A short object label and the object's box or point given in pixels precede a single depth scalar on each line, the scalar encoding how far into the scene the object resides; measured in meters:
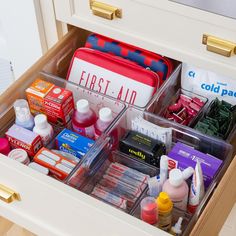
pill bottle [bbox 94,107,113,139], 1.98
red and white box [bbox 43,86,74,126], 2.02
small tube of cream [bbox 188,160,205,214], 1.79
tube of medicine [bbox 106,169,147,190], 1.94
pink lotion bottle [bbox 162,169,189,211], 1.80
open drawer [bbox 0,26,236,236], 1.70
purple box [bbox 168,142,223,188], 1.88
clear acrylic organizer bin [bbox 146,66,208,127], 2.07
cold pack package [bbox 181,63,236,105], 2.10
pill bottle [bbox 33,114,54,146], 1.98
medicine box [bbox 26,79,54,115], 2.04
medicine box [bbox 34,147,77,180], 1.92
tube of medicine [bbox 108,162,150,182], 1.96
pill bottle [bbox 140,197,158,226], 1.74
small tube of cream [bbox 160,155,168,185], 1.84
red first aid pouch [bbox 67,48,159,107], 2.11
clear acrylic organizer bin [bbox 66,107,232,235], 1.89
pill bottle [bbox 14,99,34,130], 2.00
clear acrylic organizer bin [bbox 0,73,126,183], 2.06
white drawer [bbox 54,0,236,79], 1.84
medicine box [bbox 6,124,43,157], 1.97
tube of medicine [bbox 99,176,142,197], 1.93
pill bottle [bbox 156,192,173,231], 1.76
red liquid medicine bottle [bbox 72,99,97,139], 2.01
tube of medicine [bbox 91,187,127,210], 1.88
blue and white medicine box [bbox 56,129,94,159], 1.97
